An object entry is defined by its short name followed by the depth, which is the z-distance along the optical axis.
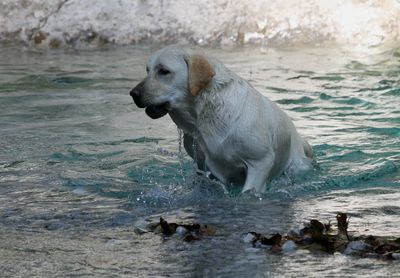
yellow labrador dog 14.05
